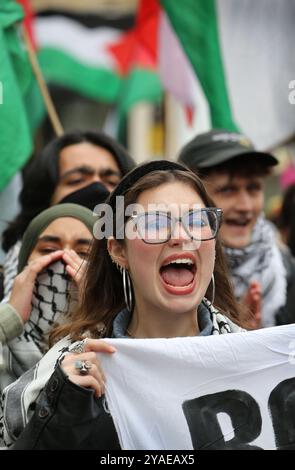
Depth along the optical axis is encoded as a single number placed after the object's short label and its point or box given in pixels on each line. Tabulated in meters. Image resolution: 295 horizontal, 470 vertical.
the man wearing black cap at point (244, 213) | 8.24
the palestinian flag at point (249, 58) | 10.93
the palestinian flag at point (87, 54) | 16.77
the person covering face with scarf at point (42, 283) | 6.11
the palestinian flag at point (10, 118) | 8.87
